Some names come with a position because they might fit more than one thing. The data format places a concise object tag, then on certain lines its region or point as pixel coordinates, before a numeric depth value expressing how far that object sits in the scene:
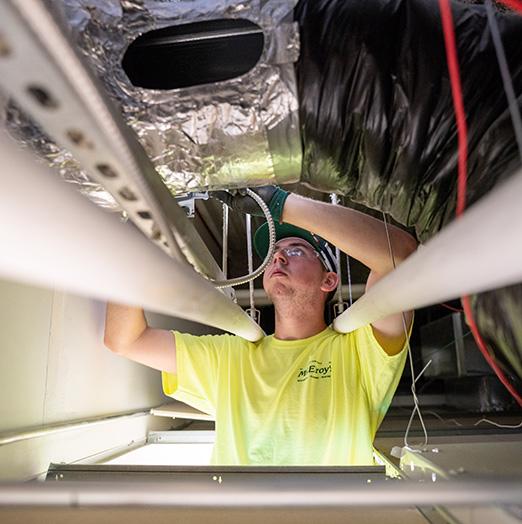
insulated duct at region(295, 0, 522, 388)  0.57
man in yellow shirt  1.10
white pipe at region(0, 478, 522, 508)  0.36
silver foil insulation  0.60
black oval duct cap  0.63
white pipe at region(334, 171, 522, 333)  0.24
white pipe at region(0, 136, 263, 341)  0.21
